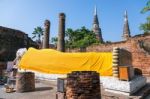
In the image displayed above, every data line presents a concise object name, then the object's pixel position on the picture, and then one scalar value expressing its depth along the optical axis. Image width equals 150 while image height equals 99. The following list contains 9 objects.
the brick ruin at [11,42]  10.85
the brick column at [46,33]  10.76
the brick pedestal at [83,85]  2.65
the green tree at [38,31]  18.58
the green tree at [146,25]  8.87
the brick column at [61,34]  10.27
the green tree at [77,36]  14.63
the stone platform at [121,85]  4.42
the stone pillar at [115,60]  4.87
